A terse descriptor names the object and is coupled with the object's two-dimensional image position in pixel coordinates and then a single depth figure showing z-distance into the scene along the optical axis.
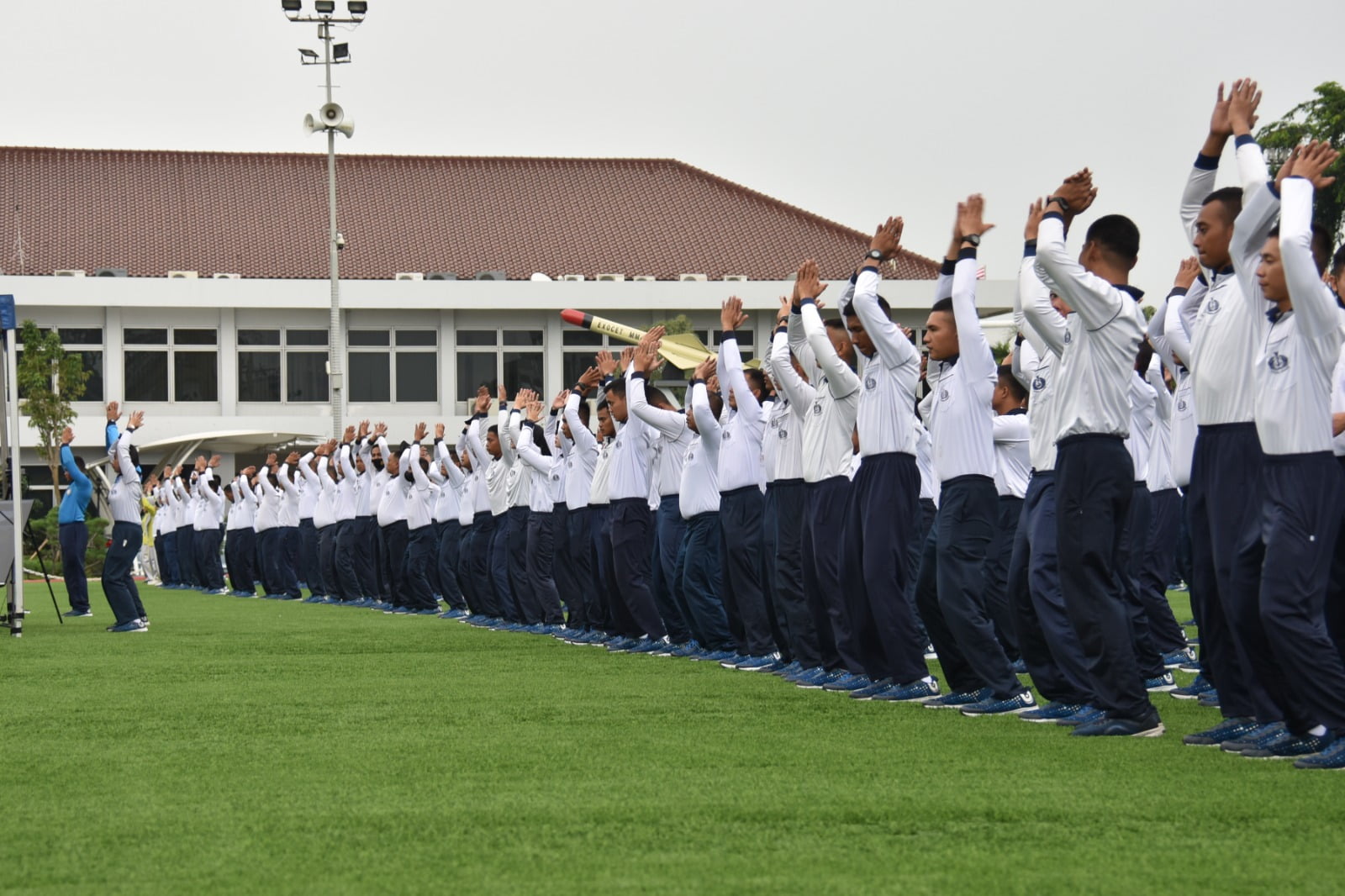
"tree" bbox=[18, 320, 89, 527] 41.44
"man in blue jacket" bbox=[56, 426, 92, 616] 19.41
